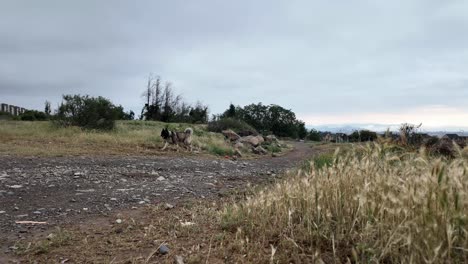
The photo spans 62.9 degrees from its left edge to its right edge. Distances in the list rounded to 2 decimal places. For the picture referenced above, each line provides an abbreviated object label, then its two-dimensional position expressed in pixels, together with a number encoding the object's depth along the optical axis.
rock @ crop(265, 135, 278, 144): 26.89
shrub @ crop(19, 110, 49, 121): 38.69
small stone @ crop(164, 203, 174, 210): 4.77
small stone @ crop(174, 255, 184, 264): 2.68
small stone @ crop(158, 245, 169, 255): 2.94
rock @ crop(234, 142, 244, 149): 19.43
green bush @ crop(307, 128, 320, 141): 61.69
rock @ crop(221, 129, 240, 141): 24.39
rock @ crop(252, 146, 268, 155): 19.77
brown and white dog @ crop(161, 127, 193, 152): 15.56
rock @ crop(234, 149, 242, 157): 16.81
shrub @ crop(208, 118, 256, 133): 30.81
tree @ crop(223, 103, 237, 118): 59.81
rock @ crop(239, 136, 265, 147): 22.08
